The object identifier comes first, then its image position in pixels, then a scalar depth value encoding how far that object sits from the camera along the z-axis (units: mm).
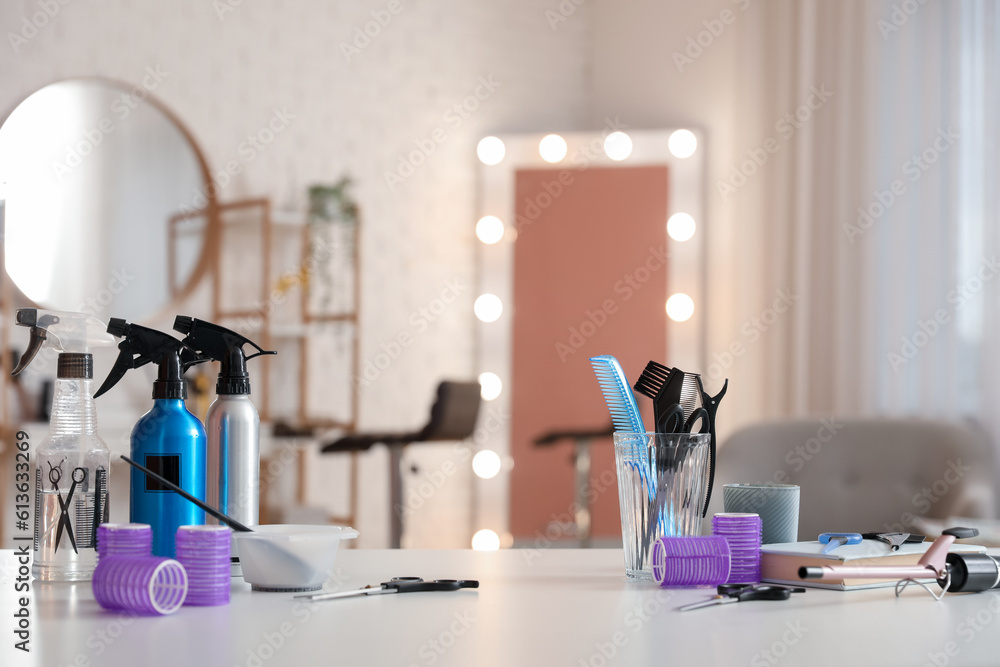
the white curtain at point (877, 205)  3133
